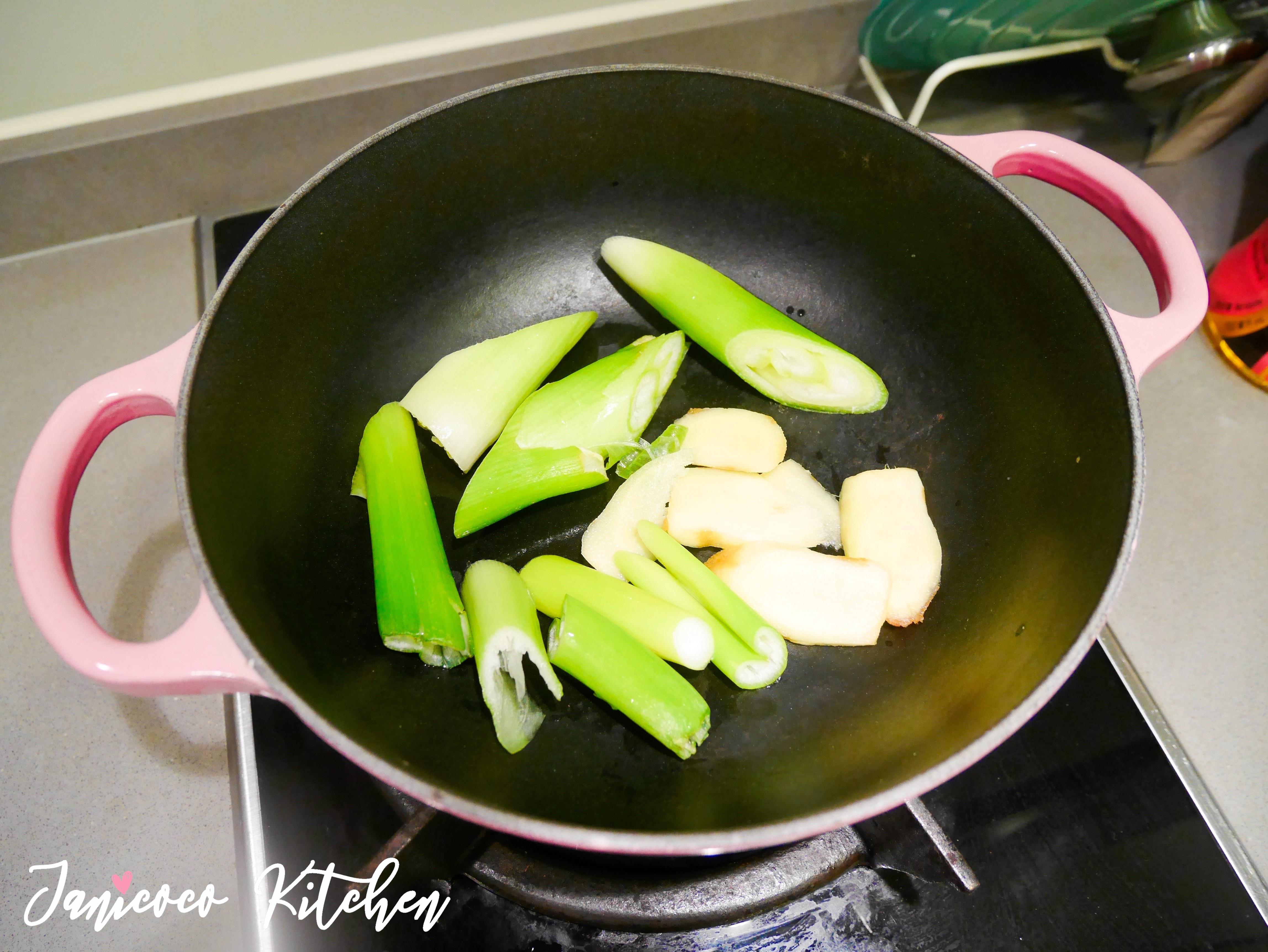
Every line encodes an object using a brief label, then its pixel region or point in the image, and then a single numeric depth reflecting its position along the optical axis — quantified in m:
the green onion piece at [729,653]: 0.25
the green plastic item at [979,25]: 0.31
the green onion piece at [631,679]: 0.23
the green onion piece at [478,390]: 0.27
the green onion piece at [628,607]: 0.24
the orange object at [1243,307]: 0.30
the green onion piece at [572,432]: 0.27
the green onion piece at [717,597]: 0.25
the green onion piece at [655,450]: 0.28
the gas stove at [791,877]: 0.23
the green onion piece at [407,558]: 0.24
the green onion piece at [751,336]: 0.28
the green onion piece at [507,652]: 0.24
